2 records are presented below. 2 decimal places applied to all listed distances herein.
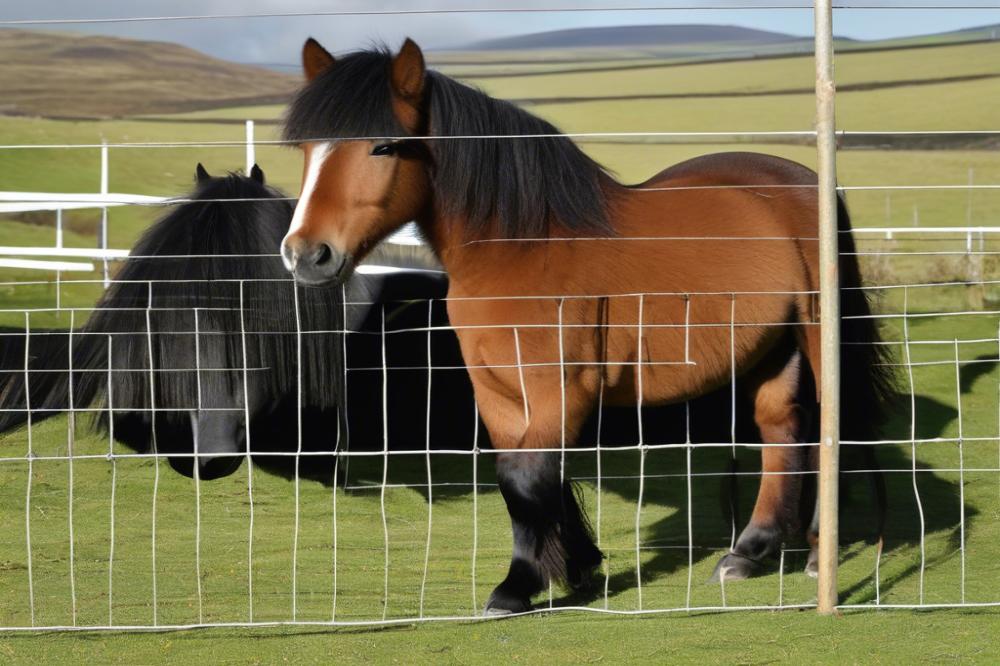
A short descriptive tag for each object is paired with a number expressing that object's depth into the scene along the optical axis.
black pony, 10.06
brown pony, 7.61
